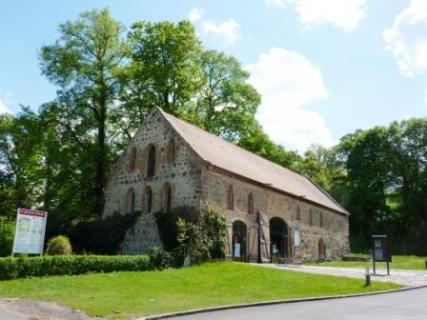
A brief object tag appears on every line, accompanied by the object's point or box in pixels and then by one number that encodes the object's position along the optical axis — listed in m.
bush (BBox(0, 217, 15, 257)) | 29.98
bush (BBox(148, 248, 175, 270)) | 23.61
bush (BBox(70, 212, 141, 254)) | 31.09
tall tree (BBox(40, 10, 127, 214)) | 40.88
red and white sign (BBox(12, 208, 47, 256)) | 20.52
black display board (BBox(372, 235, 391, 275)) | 25.24
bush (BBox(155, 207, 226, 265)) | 25.86
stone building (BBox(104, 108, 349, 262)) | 28.84
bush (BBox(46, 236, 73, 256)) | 23.72
